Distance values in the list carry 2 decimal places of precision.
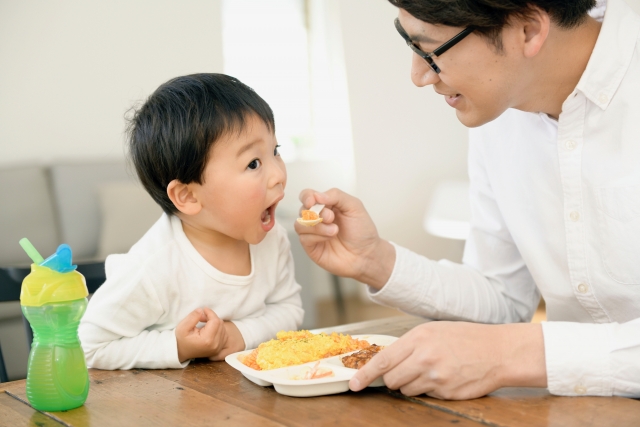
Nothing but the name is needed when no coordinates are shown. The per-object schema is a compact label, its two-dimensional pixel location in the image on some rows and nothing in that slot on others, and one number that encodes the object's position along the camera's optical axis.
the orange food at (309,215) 1.42
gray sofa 3.19
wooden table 0.90
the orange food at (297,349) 1.11
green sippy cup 1.00
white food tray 1.00
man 1.01
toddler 1.30
